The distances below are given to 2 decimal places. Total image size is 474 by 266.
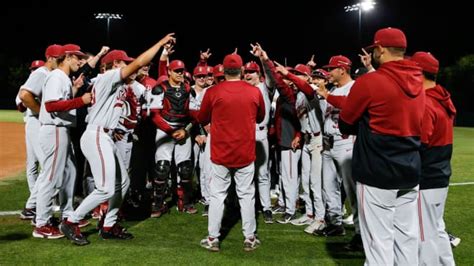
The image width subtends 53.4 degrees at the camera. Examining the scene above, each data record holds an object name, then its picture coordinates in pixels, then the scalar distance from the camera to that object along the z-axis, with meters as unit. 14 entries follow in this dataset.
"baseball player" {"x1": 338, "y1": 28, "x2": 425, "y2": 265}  3.45
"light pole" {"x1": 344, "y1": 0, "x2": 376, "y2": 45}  29.30
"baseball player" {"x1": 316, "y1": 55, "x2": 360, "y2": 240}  5.26
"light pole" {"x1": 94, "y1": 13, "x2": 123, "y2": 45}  34.00
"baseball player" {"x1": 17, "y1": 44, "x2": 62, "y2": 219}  5.80
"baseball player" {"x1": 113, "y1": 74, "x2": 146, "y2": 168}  6.34
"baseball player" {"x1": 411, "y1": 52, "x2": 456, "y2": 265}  3.96
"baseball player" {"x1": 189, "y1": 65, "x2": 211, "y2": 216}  6.95
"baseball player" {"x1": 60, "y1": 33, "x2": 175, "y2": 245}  5.18
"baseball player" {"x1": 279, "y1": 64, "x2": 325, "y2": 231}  5.89
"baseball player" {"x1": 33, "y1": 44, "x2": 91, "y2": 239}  5.41
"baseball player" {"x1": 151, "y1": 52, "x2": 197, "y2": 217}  6.73
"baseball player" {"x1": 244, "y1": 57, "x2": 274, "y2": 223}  6.42
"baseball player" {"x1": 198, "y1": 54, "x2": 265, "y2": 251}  5.07
